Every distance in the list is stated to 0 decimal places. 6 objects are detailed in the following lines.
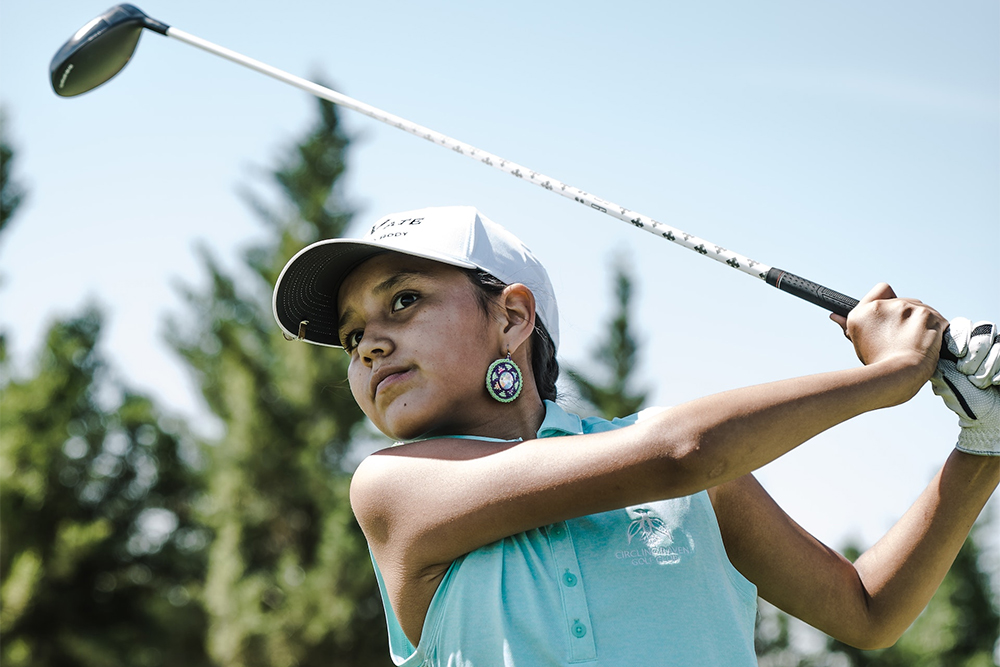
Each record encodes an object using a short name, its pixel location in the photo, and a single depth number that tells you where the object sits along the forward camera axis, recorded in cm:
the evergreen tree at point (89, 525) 1983
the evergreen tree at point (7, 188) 1748
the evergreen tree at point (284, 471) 1702
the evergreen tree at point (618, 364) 2014
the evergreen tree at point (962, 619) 2161
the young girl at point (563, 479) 191
